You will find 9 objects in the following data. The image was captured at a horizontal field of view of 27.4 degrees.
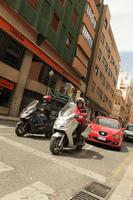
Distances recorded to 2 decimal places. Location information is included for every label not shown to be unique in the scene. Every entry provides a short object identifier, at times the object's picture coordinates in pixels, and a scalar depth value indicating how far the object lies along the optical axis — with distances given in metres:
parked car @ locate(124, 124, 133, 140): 21.66
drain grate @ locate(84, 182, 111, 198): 5.30
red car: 12.31
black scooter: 9.86
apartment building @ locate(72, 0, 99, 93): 30.59
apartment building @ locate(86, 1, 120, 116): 41.47
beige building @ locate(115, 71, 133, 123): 105.75
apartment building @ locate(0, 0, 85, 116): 18.58
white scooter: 7.82
